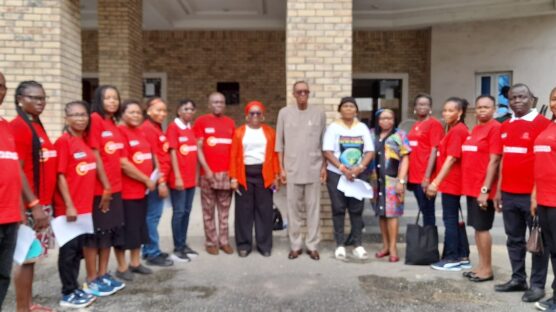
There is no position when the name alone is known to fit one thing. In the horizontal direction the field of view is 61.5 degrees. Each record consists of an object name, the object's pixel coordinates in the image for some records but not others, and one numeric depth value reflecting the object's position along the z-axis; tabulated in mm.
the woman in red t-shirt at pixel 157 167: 4895
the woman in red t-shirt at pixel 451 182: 4812
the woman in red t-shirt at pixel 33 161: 3391
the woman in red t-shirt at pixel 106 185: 4070
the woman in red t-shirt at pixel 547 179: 3621
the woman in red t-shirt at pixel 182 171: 5121
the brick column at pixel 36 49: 5820
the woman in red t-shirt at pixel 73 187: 3746
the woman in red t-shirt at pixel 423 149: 5191
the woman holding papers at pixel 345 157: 5246
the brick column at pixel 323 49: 6004
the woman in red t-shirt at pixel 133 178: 4441
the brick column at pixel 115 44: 8766
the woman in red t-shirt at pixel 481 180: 4414
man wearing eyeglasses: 5324
